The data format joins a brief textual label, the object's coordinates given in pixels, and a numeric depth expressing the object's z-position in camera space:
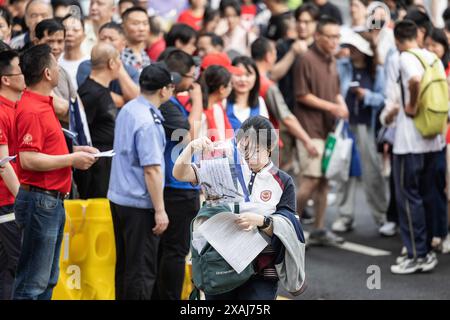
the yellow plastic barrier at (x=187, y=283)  15.45
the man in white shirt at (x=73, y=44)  16.62
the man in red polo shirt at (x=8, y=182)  12.73
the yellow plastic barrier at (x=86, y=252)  14.18
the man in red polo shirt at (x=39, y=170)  12.00
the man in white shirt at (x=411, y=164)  17.17
